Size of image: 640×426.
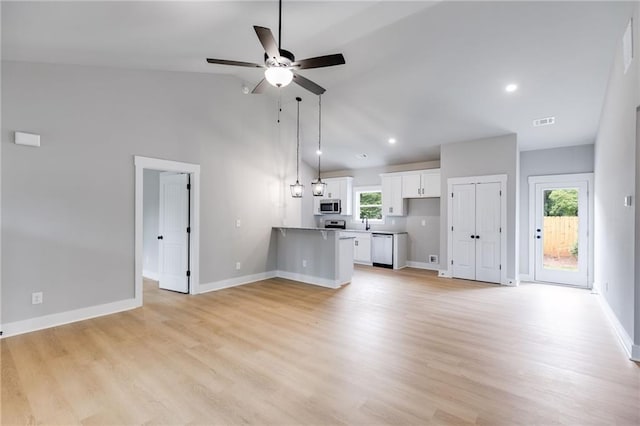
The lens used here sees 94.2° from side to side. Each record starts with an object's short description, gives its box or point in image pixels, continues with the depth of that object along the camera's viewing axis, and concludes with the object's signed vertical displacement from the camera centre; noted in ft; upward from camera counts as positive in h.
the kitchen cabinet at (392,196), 25.16 +1.51
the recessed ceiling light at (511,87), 14.40 +6.22
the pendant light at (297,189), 19.22 +1.64
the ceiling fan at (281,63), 8.29 +4.44
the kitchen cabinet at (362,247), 25.82 -2.94
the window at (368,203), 27.96 +1.00
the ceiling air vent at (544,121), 16.37 +5.20
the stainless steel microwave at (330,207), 28.63 +0.64
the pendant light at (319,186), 18.86 +1.77
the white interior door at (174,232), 16.65 -1.11
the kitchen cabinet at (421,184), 23.34 +2.44
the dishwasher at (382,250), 24.47 -3.03
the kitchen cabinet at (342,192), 28.68 +2.13
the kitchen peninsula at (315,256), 17.99 -2.73
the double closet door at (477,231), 19.25 -1.14
